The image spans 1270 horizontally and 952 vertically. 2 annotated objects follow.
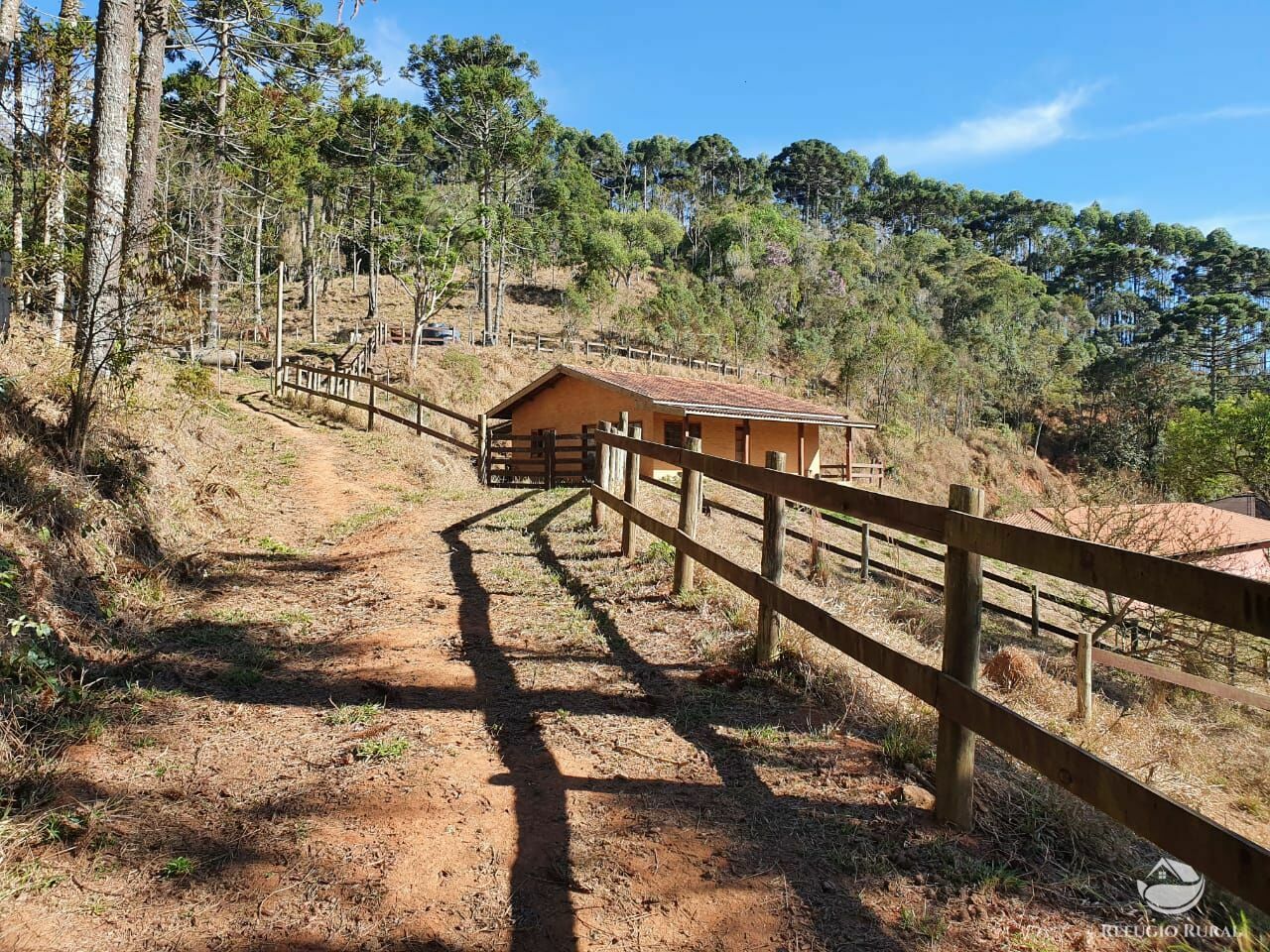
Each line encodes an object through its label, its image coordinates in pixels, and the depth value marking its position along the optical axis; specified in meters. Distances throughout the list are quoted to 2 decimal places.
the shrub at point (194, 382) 7.47
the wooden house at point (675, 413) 21.73
